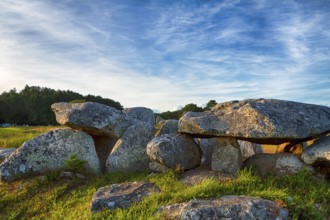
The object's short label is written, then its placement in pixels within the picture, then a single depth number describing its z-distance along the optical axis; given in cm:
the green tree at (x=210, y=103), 3717
